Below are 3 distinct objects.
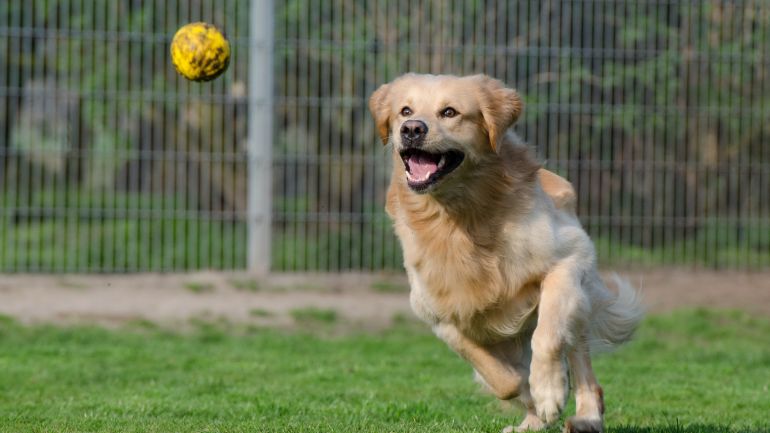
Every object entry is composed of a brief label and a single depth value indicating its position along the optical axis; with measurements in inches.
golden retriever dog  437.1
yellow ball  573.0
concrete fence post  942.4
